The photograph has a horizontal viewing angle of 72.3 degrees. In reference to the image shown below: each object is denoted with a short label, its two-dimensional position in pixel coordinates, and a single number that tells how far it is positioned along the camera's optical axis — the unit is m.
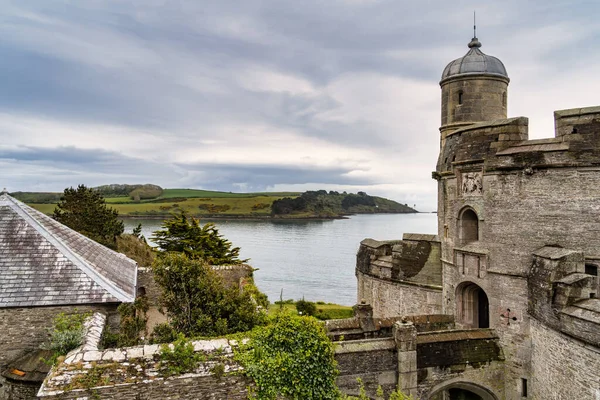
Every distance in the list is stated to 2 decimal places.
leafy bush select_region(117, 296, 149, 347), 9.17
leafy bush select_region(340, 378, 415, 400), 6.55
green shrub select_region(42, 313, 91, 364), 7.98
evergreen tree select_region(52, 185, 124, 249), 28.20
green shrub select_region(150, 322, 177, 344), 9.21
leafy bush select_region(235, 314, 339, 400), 7.63
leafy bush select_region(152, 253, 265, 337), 9.61
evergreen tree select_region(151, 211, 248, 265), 25.92
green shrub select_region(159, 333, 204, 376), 7.16
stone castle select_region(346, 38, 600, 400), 9.91
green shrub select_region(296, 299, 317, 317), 23.89
